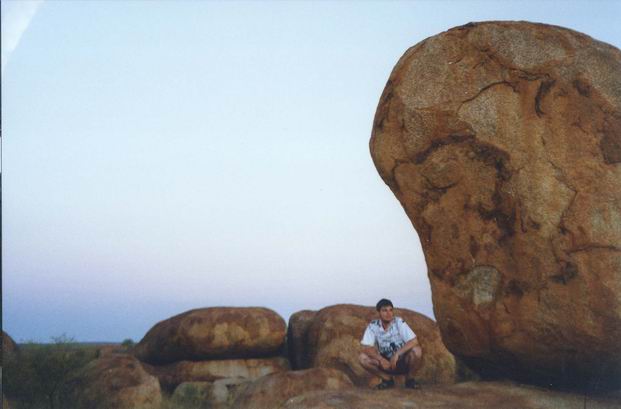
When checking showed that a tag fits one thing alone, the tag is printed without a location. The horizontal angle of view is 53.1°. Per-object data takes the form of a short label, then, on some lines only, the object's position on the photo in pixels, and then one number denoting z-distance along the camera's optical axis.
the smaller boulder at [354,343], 12.98
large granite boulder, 6.59
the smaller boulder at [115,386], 10.55
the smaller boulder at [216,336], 15.51
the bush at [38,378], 10.54
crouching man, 7.52
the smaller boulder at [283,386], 7.89
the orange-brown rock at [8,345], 12.24
